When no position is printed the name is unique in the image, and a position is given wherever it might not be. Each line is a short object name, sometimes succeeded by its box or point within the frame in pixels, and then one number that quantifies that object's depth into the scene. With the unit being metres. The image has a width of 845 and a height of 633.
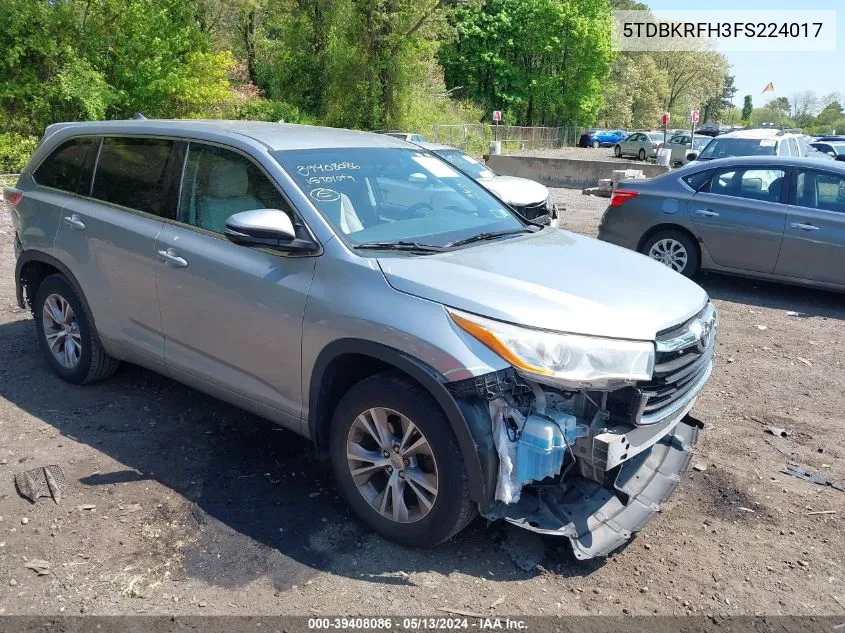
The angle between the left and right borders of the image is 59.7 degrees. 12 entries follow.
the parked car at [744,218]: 7.84
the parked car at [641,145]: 39.19
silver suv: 3.05
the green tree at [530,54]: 53.00
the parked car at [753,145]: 14.54
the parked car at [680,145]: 32.75
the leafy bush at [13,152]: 18.05
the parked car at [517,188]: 8.81
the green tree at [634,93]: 71.56
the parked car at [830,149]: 19.85
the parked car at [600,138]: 55.97
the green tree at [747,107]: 133.50
